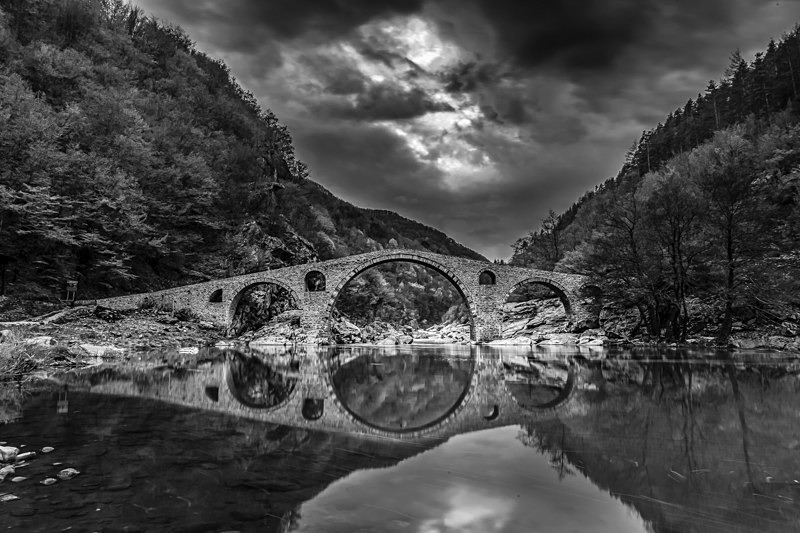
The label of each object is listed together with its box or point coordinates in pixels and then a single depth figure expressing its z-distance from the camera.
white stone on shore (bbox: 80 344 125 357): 14.71
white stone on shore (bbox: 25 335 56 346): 11.80
